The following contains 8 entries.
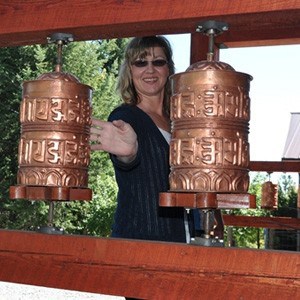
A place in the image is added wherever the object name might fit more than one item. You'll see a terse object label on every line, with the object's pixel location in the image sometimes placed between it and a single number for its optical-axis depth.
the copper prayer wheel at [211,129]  2.00
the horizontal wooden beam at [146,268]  1.84
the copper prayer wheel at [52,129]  2.24
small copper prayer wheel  9.42
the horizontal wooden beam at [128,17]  1.96
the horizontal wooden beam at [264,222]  7.02
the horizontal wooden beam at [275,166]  6.63
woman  2.68
